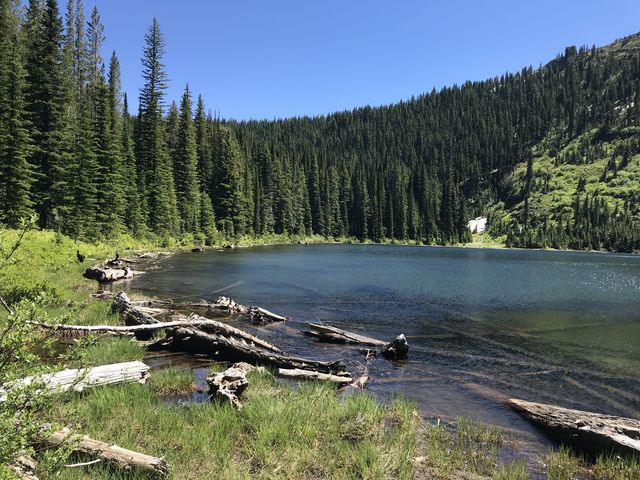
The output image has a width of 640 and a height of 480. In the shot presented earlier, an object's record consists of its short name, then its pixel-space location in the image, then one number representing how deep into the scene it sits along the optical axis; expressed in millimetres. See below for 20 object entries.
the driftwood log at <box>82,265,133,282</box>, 30578
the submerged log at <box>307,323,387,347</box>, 18188
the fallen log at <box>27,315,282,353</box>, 15062
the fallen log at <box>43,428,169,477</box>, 6344
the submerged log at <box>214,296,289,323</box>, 22125
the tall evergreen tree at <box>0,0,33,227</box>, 36750
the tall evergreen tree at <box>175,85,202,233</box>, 83188
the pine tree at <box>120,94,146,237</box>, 62719
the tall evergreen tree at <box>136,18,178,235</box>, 72562
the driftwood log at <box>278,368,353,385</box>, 12656
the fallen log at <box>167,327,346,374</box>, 13539
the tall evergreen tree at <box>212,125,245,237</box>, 100750
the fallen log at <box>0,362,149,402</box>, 9023
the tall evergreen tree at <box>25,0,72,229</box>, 43219
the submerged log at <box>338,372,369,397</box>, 11844
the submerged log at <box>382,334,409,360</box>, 16266
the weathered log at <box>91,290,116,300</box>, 22198
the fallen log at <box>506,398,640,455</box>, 8766
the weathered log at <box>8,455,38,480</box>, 5223
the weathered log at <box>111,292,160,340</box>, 15664
